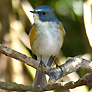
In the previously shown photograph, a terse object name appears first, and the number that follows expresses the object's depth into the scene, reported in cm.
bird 620
